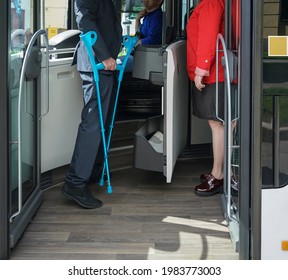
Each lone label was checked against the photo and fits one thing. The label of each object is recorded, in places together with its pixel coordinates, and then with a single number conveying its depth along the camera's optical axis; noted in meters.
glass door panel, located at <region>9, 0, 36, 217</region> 3.61
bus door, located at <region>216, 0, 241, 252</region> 3.62
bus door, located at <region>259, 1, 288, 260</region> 2.90
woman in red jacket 4.18
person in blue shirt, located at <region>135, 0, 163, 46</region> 5.68
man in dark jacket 4.24
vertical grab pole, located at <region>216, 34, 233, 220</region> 3.56
